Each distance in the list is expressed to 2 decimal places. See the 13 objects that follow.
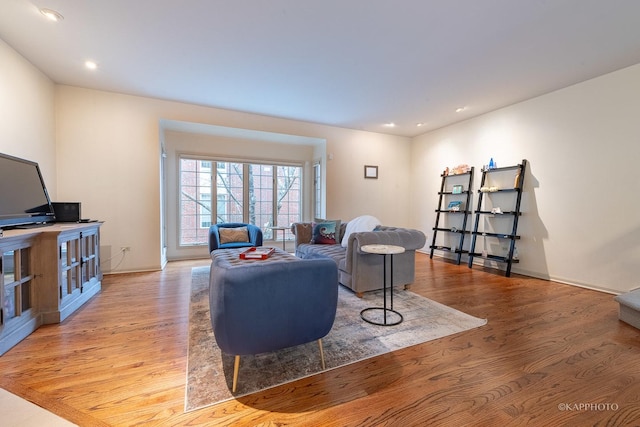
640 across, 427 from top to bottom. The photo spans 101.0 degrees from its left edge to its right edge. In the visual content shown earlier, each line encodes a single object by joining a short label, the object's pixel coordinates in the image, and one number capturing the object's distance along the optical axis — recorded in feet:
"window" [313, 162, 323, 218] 19.27
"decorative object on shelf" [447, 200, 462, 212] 17.04
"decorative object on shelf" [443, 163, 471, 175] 16.66
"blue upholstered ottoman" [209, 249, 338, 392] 4.74
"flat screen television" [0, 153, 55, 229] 7.85
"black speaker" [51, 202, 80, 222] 10.37
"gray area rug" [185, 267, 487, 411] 5.21
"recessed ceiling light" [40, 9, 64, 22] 7.55
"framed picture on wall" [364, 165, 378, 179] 19.61
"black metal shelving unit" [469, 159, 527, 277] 13.64
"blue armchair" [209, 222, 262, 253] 13.29
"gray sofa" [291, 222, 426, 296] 9.88
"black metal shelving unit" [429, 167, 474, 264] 16.40
